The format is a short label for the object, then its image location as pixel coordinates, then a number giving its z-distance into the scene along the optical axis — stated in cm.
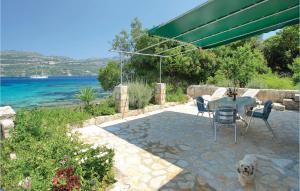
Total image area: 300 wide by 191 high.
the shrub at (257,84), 1048
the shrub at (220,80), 1143
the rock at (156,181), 311
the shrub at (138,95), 822
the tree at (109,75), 1953
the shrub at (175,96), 1011
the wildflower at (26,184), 229
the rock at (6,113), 495
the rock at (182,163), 378
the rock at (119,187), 289
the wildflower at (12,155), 375
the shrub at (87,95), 714
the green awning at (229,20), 377
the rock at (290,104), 852
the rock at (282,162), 373
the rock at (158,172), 346
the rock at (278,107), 854
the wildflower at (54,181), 241
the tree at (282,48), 1619
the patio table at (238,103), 548
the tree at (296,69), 1099
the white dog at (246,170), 301
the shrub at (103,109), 711
